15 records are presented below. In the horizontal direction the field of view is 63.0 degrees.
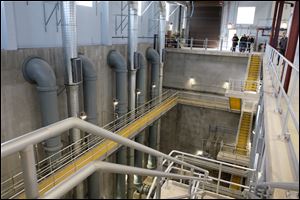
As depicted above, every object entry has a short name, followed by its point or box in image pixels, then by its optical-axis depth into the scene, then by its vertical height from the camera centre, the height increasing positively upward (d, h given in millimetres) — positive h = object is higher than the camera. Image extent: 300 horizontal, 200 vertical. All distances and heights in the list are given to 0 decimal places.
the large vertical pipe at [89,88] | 7977 -1503
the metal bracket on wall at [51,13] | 6723 +816
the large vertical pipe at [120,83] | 9812 -1595
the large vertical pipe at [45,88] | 6223 -1186
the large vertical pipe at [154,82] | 13070 -2022
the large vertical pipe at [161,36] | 12578 +476
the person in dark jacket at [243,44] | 14740 +212
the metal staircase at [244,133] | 12633 -4311
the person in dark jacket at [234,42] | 15110 +325
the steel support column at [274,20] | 14738 +1653
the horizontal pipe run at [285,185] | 1396 -792
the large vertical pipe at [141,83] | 11500 -1885
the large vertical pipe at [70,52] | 6469 -275
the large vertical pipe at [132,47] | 9782 -121
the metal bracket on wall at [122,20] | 10225 +956
